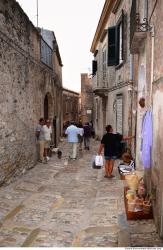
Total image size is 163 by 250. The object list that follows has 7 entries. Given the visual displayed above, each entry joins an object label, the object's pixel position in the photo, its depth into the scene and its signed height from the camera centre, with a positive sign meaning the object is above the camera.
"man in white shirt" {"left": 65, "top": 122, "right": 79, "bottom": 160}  13.14 -0.62
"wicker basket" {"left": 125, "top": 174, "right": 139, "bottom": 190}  6.61 -1.23
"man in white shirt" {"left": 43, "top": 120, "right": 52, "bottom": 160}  12.10 -0.46
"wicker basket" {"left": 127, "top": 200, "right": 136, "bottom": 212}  5.81 -1.49
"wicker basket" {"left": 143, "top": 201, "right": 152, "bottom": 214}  5.70 -1.50
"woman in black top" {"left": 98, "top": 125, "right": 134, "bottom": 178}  9.24 -0.71
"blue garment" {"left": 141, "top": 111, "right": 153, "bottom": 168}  5.89 -0.38
